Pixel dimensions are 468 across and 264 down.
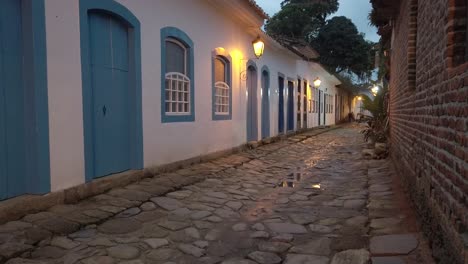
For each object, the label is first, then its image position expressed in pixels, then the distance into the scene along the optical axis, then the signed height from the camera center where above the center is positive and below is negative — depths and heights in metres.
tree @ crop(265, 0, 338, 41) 34.75 +8.30
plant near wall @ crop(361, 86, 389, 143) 11.68 +0.03
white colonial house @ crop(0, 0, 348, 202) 4.25 +0.43
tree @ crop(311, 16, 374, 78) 33.88 +5.68
